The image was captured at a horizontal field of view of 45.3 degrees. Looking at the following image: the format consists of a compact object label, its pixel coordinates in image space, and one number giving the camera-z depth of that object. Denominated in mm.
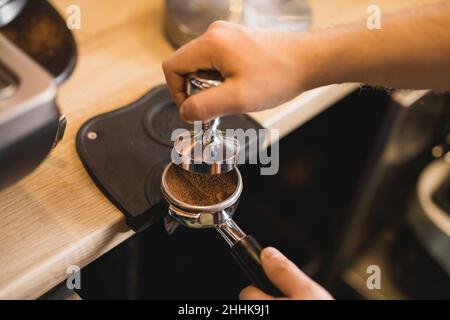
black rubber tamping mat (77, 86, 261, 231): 567
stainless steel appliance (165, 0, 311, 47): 728
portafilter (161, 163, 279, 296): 510
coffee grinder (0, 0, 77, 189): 381
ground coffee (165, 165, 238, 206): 560
